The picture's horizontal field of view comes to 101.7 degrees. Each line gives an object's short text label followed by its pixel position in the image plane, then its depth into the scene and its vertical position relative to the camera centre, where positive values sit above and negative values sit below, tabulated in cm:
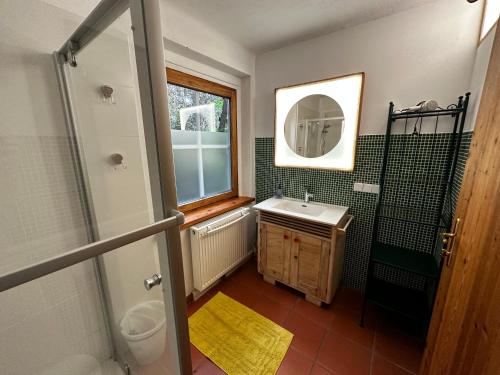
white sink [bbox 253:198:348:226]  166 -57
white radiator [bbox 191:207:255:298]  175 -93
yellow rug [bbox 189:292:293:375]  135 -140
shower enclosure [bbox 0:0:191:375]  65 -15
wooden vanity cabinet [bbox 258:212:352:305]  166 -93
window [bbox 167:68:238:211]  174 +8
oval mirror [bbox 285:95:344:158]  184 +20
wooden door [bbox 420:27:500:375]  54 -38
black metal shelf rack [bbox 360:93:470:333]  144 -43
